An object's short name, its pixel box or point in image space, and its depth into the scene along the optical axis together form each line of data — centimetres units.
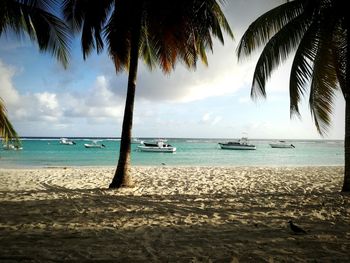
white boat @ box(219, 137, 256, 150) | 5550
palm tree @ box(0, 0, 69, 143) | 753
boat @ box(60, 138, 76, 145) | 7352
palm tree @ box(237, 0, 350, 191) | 785
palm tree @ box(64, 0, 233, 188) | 811
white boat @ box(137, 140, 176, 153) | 4512
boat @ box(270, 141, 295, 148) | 7125
